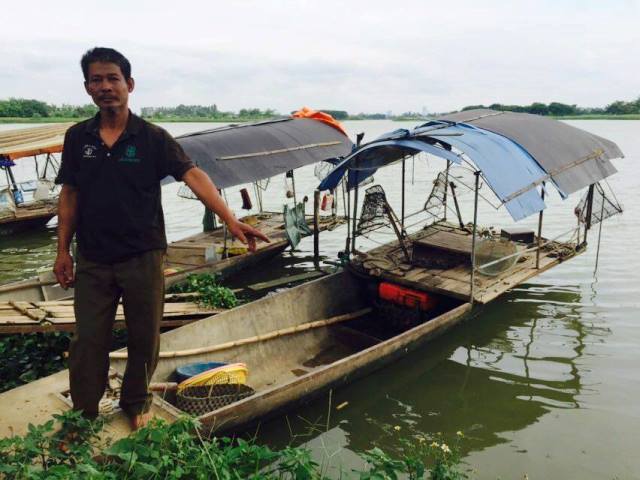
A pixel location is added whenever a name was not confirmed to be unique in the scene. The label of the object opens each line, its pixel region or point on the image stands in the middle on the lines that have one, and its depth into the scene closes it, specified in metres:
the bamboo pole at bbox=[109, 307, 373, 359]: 5.09
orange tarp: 12.44
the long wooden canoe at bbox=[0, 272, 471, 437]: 4.04
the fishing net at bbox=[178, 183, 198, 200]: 12.93
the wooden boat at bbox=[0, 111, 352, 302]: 8.09
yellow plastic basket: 4.61
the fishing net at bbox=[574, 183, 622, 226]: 8.18
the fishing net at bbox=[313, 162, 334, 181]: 13.16
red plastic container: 6.71
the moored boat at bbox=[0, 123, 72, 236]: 12.07
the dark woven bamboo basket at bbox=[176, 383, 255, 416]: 4.41
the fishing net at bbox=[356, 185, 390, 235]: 7.14
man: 2.99
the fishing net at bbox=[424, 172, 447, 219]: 9.19
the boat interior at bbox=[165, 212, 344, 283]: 8.88
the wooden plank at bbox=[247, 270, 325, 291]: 8.94
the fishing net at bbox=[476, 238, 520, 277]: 7.13
